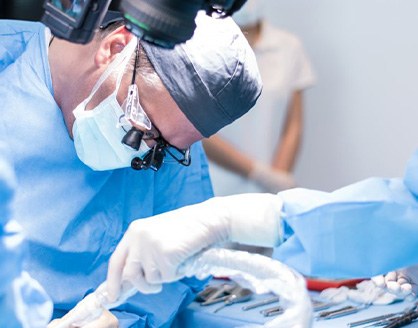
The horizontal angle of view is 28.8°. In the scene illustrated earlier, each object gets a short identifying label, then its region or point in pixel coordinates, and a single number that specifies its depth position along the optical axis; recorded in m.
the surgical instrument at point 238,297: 2.38
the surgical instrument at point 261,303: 2.31
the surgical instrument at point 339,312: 2.23
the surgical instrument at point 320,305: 2.32
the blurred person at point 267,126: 3.47
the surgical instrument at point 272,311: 2.20
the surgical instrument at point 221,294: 2.40
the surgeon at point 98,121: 2.13
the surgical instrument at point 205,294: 2.44
